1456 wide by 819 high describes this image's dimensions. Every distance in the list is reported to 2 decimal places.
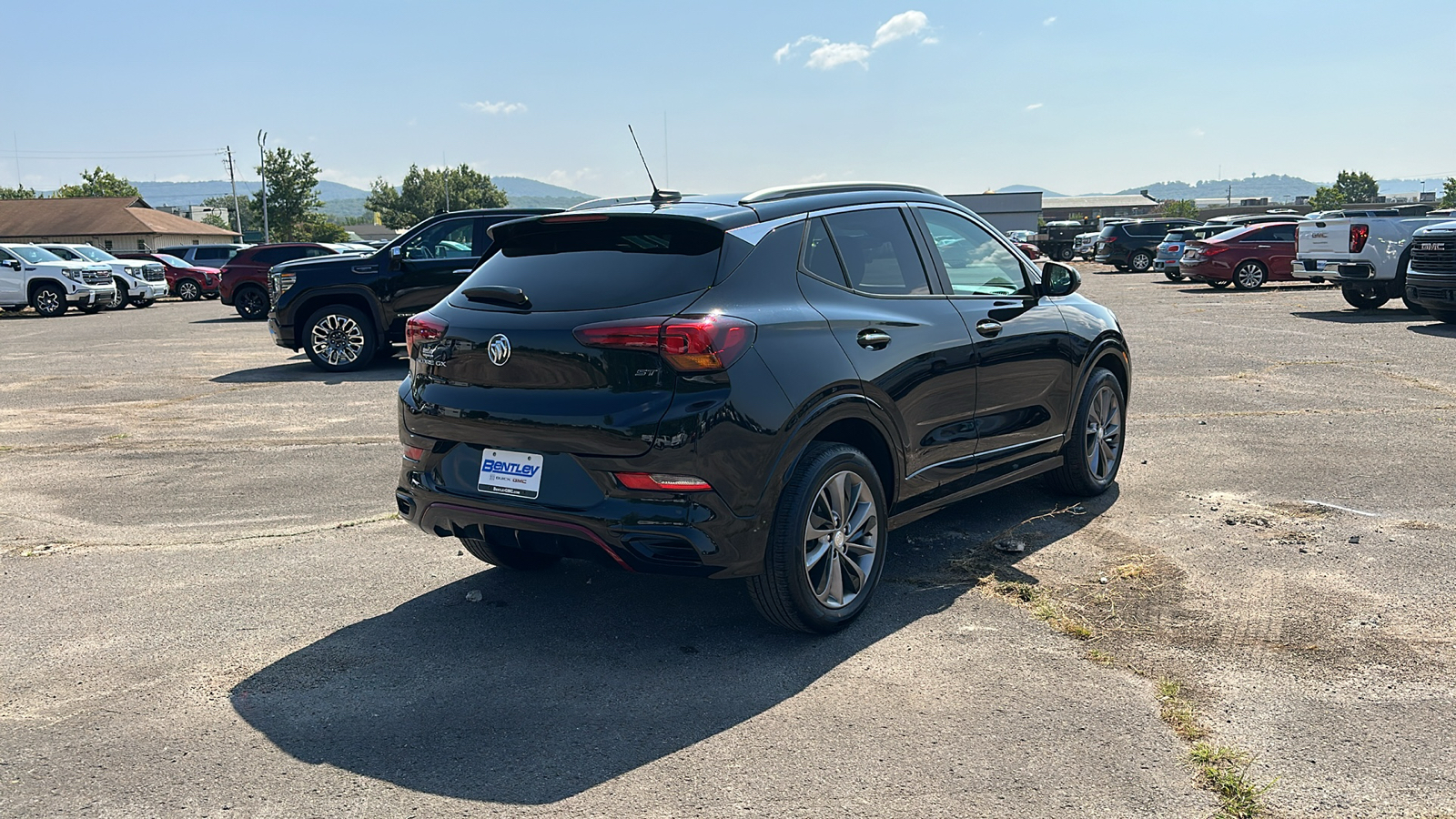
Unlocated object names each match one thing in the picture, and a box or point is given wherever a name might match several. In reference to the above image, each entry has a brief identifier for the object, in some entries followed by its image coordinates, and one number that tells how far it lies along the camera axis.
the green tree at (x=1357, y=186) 167.88
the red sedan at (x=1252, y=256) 27.22
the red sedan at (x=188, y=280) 35.31
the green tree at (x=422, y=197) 168.00
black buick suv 4.19
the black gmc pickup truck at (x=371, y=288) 14.19
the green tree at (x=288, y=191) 95.25
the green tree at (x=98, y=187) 119.00
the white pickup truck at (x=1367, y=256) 19.11
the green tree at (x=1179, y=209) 157.66
